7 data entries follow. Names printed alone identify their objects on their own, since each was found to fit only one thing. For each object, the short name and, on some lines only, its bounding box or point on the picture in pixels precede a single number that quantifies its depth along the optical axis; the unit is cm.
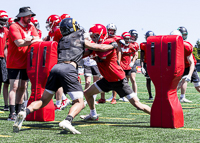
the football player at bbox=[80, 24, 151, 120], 1170
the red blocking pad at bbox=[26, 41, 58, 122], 1236
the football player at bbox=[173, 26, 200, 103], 1398
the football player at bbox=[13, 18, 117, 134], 1007
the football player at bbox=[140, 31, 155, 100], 2116
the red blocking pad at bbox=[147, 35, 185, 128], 1081
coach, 1254
